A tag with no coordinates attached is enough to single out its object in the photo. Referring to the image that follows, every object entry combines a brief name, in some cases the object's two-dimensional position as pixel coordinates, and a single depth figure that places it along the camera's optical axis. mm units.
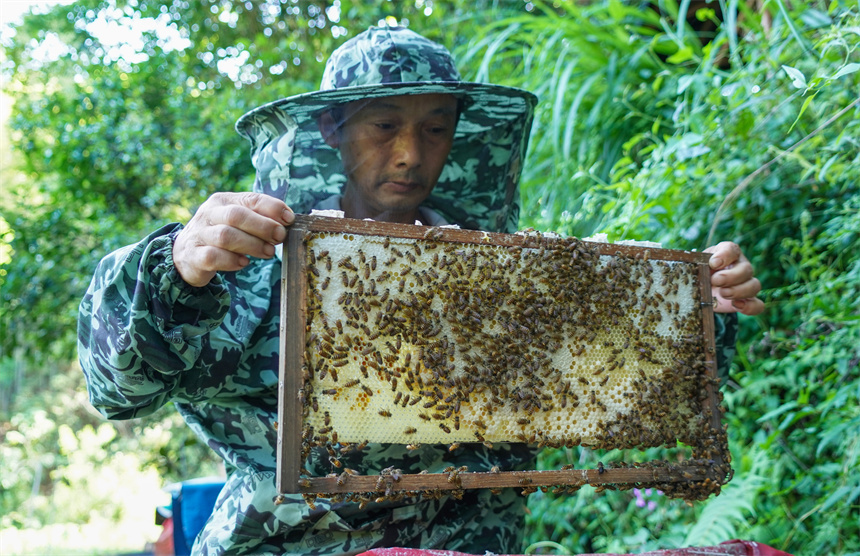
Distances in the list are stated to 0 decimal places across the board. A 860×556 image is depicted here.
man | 1385
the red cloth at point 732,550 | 1430
